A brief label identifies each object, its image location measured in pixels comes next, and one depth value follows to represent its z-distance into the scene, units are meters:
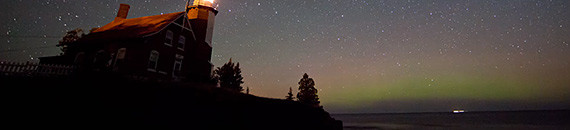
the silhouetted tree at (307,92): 47.50
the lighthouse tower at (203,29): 25.01
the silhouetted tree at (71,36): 32.66
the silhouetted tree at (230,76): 40.89
